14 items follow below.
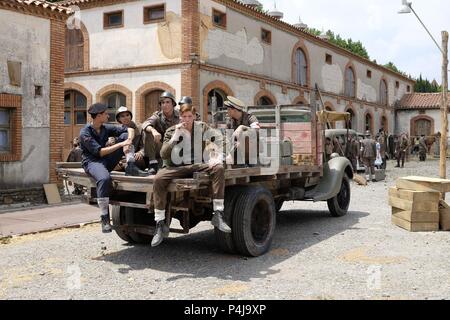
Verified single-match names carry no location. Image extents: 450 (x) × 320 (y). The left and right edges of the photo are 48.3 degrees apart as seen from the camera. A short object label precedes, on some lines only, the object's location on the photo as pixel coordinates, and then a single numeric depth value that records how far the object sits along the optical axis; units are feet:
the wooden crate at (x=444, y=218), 26.25
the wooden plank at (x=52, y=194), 41.11
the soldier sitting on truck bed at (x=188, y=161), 18.37
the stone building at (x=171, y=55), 57.52
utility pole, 38.26
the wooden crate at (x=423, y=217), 26.20
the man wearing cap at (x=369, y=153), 57.41
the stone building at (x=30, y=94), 38.88
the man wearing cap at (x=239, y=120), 21.88
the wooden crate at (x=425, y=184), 25.89
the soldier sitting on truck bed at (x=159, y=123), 21.25
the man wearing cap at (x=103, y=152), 19.62
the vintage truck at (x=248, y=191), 19.56
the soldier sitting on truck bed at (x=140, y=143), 21.34
